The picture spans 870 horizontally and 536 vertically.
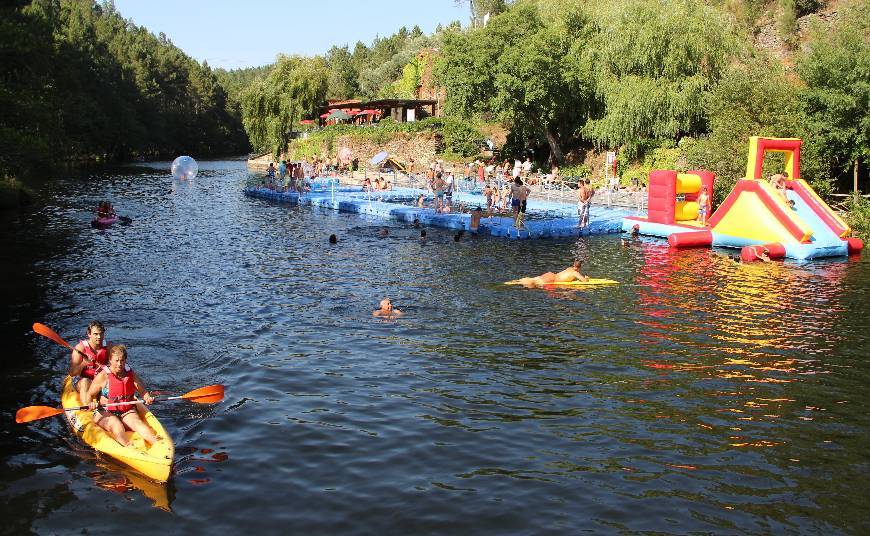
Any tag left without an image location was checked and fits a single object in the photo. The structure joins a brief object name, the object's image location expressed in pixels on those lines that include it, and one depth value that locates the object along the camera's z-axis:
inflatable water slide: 24.61
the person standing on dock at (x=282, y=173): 47.12
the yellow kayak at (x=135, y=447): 9.05
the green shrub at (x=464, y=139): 58.03
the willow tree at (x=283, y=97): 76.81
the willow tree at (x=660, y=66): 39.16
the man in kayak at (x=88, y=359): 10.46
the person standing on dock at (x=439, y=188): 33.94
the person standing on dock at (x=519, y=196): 29.52
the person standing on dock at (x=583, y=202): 30.16
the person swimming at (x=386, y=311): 16.64
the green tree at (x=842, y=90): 27.89
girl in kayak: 9.63
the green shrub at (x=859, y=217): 27.86
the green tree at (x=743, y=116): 30.52
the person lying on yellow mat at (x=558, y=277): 19.69
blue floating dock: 30.06
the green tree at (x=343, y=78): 113.02
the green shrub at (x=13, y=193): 36.56
